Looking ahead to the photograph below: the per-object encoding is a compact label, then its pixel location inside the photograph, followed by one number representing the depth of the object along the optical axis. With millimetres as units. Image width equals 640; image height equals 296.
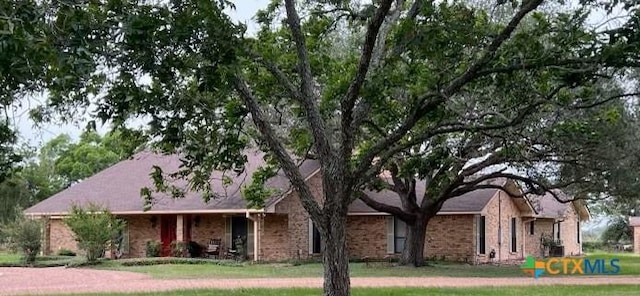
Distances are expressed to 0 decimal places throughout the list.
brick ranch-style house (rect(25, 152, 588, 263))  30766
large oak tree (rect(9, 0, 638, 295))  9664
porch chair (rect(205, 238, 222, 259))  31391
